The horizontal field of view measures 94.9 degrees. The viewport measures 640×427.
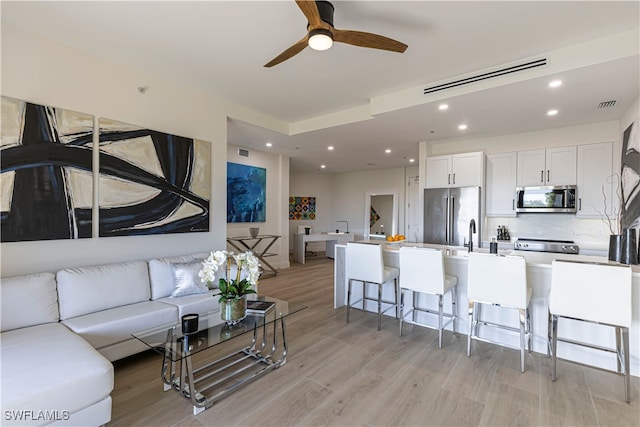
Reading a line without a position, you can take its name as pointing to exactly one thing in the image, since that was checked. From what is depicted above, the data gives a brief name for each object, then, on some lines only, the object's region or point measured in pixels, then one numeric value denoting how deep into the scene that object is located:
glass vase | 2.33
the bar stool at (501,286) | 2.60
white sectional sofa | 1.55
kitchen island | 2.48
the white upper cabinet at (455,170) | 4.87
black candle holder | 2.16
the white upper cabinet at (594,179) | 4.18
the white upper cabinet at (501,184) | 4.87
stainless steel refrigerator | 4.88
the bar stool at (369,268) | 3.48
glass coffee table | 2.04
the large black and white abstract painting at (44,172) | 2.45
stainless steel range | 4.36
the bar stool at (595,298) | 2.20
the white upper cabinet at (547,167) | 4.45
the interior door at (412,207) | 8.12
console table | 5.96
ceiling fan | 2.04
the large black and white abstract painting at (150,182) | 3.03
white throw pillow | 3.12
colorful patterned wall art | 8.86
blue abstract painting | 5.99
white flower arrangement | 2.30
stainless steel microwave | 4.37
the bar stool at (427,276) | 3.04
